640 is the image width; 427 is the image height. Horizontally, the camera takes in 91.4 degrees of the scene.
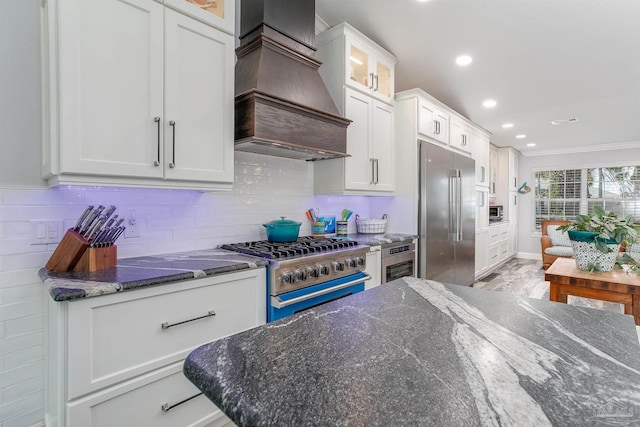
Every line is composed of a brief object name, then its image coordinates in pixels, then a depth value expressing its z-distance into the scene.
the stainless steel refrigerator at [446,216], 3.18
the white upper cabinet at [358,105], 2.66
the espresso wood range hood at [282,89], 1.95
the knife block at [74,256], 1.39
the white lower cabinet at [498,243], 5.48
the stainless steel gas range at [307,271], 1.79
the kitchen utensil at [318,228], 2.82
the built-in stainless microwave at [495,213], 6.12
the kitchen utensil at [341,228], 2.96
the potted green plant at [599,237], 1.94
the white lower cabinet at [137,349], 1.16
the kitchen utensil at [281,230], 2.31
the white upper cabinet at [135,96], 1.34
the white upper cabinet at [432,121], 3.26
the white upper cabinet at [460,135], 3.94
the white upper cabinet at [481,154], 4.67
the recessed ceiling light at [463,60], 3.06
